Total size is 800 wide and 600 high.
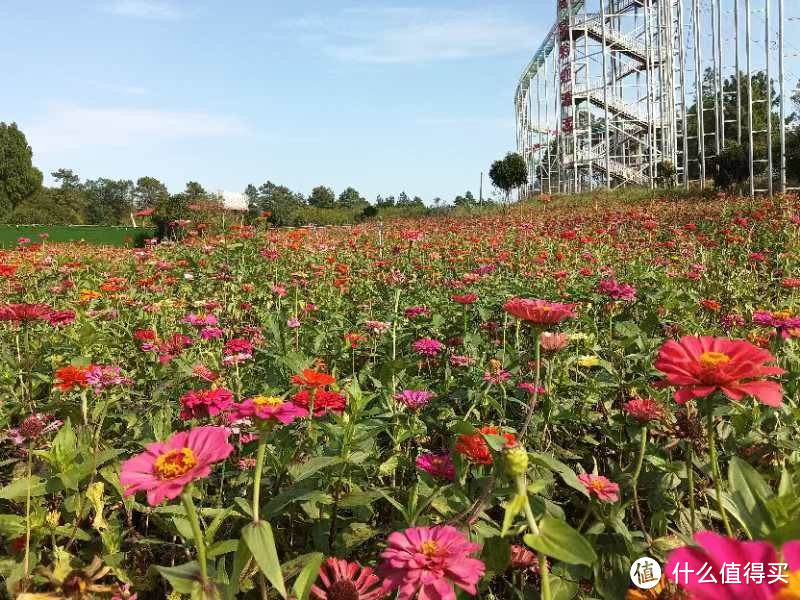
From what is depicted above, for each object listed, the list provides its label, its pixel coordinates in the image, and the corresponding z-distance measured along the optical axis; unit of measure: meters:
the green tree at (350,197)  58.73
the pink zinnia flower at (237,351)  2.06
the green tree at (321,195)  61.50
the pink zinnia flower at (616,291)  2.32
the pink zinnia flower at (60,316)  2.30
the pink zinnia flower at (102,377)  1.72
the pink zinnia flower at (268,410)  0.96
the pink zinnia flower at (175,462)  0.78
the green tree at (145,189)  77.22
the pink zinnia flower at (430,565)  0.78
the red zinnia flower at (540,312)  1.24
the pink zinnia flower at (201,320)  2.65
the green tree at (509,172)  25.08
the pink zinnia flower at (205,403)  1.32
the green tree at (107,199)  65.66
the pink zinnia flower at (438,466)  1.26
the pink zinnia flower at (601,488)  1.18
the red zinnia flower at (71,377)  1.58
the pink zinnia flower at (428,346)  2.15
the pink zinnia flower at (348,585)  0.94
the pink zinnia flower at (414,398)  1.62
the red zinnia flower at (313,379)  1.28
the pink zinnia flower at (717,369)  0.92
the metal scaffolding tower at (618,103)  20.77
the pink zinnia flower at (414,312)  2.72
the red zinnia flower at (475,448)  1.14
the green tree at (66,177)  75.57
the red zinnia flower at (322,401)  1.33
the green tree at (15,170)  43.44
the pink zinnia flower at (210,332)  2.50
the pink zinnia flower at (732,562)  0.51
